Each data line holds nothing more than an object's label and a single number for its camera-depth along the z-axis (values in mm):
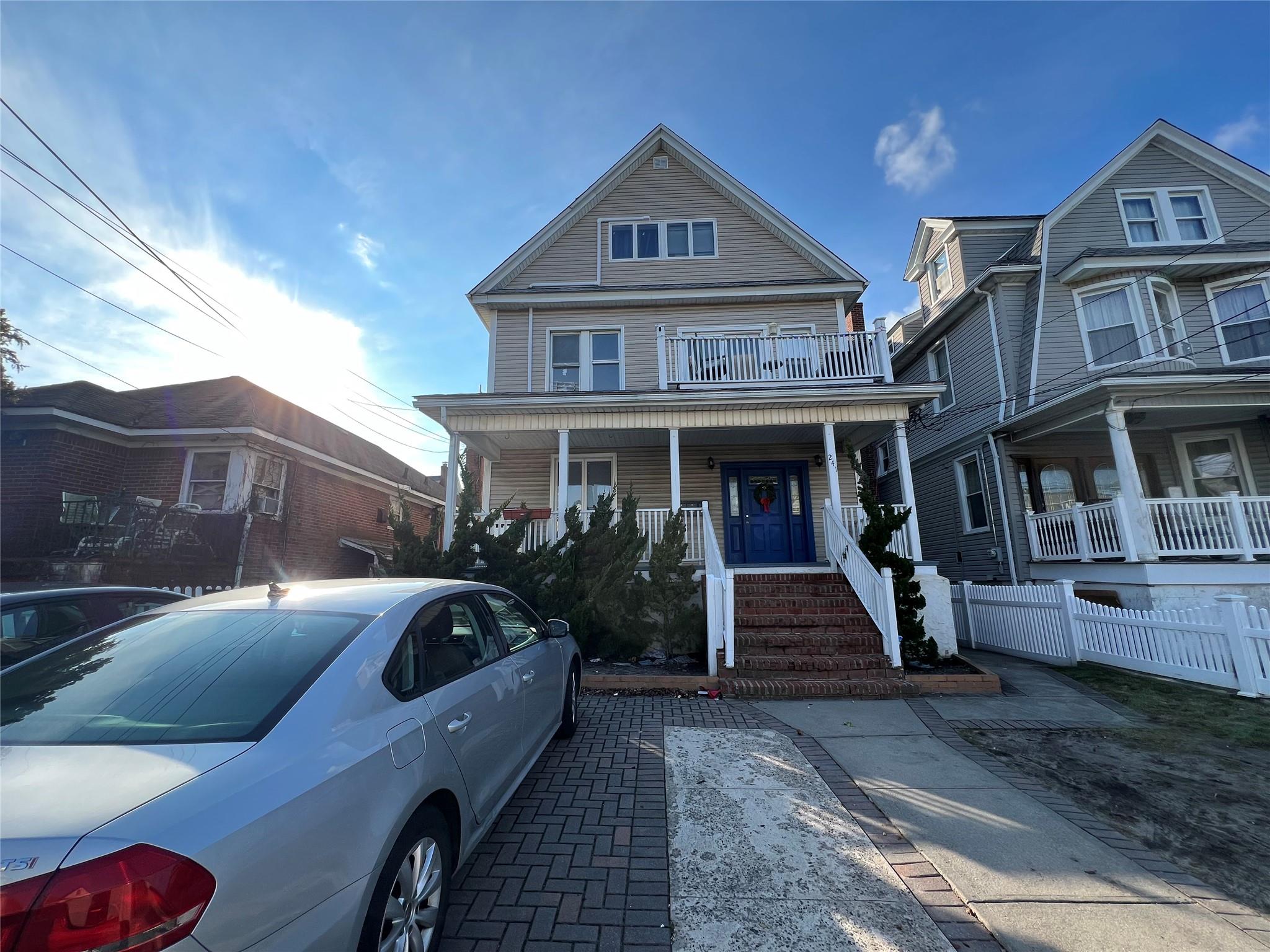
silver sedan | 1251
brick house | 10414
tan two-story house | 9758
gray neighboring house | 9898
